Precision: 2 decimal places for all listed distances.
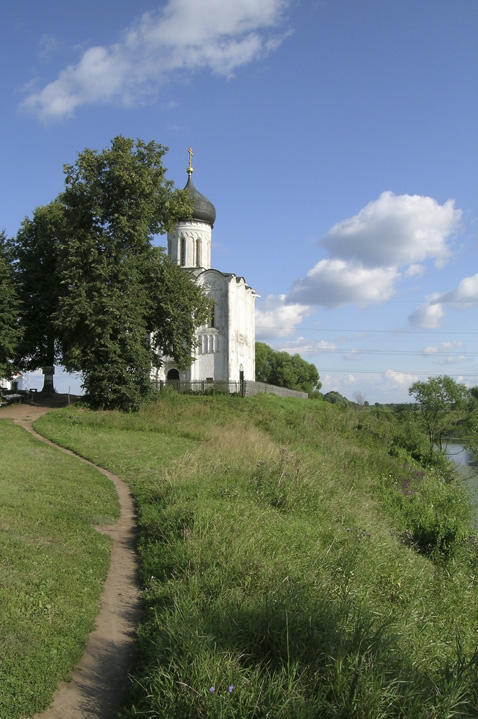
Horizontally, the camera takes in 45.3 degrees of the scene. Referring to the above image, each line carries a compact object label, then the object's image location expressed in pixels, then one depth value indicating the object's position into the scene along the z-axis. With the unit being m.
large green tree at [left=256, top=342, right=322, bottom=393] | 70.44
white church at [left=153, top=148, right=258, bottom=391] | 39.06
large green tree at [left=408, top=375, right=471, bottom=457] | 40.25
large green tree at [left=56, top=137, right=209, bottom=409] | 24.33
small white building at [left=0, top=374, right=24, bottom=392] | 36.62
